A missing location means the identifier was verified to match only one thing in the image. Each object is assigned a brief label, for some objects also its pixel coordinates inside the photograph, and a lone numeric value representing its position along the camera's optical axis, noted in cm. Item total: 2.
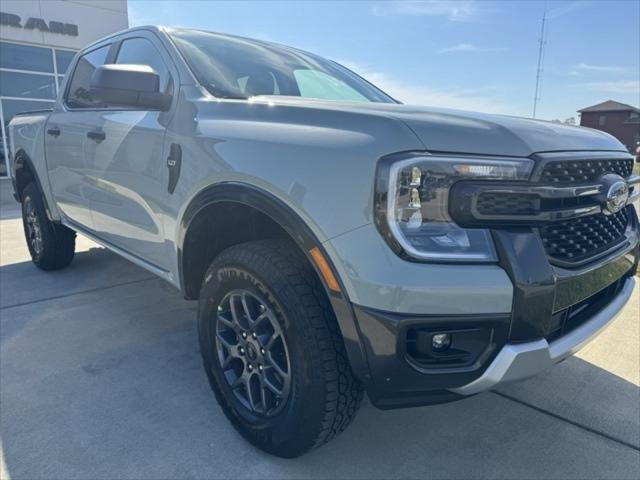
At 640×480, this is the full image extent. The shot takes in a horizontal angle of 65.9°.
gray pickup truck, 153
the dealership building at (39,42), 1288
